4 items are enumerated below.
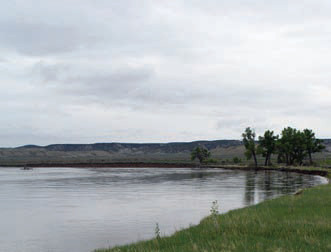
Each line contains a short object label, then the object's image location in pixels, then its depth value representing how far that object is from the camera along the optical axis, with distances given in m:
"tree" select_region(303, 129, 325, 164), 128.50
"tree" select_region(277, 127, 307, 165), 124.88
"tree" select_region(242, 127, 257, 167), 150.12
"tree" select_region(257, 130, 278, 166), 142.75
